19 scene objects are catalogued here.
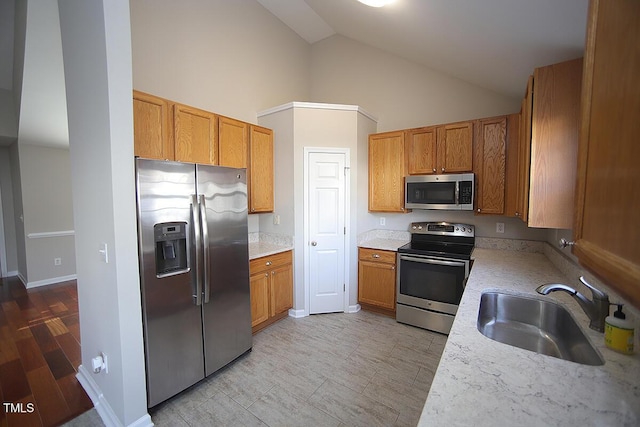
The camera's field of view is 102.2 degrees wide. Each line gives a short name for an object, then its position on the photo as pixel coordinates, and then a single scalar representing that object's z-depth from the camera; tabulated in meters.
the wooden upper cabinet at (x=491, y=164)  2.73
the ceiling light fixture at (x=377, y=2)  2.05
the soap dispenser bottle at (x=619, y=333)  0.95
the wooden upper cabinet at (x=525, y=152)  1.65
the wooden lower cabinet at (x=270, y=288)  2.77
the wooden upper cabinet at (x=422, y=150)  3.10
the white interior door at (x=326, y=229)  3.22
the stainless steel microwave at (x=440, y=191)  2.85
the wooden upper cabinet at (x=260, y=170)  3.00
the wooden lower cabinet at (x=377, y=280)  3.16
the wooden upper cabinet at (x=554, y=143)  1.46
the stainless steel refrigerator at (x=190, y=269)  1.73
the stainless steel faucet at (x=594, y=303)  1.10
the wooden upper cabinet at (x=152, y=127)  2.02
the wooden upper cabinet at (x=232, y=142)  2.65
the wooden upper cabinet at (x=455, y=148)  2.89
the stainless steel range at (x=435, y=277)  2.71
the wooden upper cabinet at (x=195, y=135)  2.29
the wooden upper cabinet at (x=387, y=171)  3.32
